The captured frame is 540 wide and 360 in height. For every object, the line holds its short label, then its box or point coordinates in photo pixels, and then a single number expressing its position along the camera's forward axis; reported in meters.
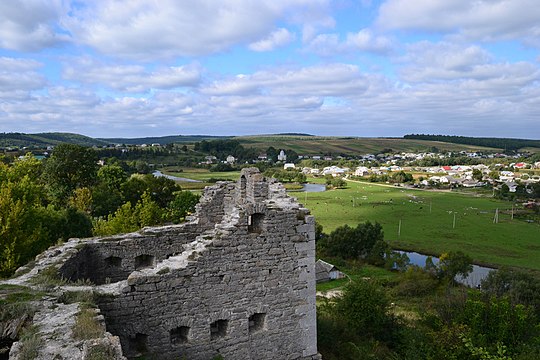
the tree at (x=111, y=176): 44.16
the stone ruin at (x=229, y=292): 7.98
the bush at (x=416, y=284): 38.31
